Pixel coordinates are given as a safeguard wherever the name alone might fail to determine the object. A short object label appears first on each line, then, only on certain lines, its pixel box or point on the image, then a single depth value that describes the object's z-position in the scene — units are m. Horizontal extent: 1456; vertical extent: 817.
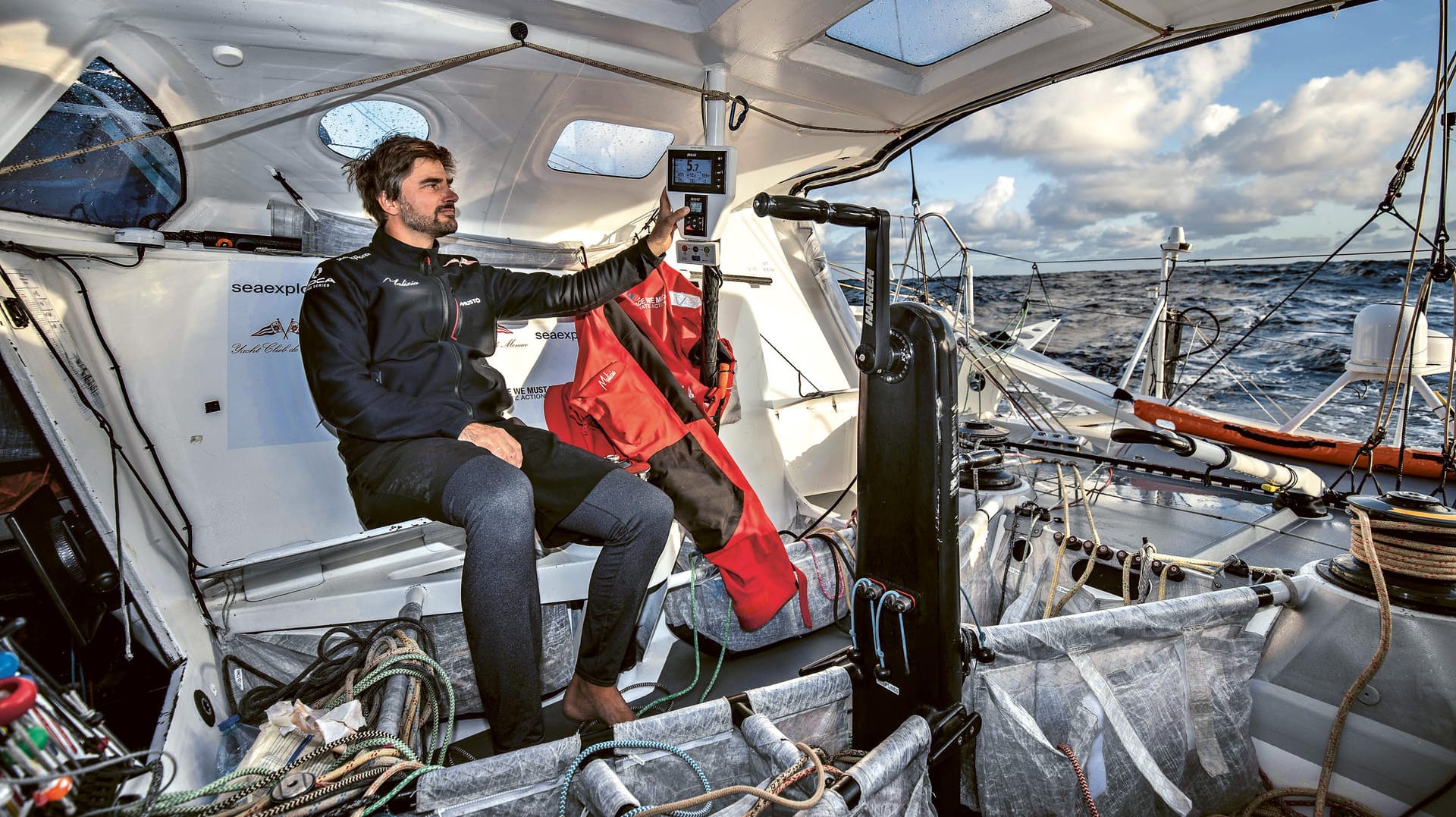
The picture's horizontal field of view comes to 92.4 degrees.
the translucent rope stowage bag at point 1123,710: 1.38
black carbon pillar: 1.16
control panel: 2.34
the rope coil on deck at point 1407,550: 1.43
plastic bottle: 1.58
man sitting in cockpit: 1.47
